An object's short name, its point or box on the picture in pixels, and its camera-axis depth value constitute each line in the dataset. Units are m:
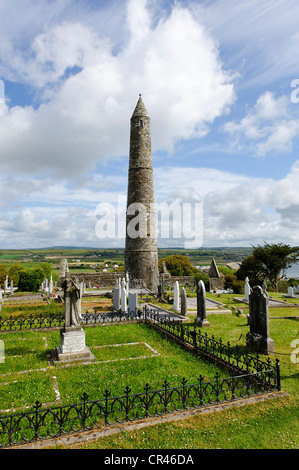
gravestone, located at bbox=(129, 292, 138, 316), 17.21
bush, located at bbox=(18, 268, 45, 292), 34.53
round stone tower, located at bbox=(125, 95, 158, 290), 28.56
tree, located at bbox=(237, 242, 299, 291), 37.38
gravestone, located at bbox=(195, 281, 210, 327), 14.34
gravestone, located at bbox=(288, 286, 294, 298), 25.01
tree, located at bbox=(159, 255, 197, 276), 49.72
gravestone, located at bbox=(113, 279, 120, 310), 20.23
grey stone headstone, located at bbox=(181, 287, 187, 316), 16.92
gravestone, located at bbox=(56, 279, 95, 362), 9.46
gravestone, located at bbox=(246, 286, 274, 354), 10.38
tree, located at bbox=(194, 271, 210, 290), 33.39
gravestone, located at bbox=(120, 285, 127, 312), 18.20
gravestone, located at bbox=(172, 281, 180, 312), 18.66
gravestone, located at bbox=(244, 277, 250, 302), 22.14
